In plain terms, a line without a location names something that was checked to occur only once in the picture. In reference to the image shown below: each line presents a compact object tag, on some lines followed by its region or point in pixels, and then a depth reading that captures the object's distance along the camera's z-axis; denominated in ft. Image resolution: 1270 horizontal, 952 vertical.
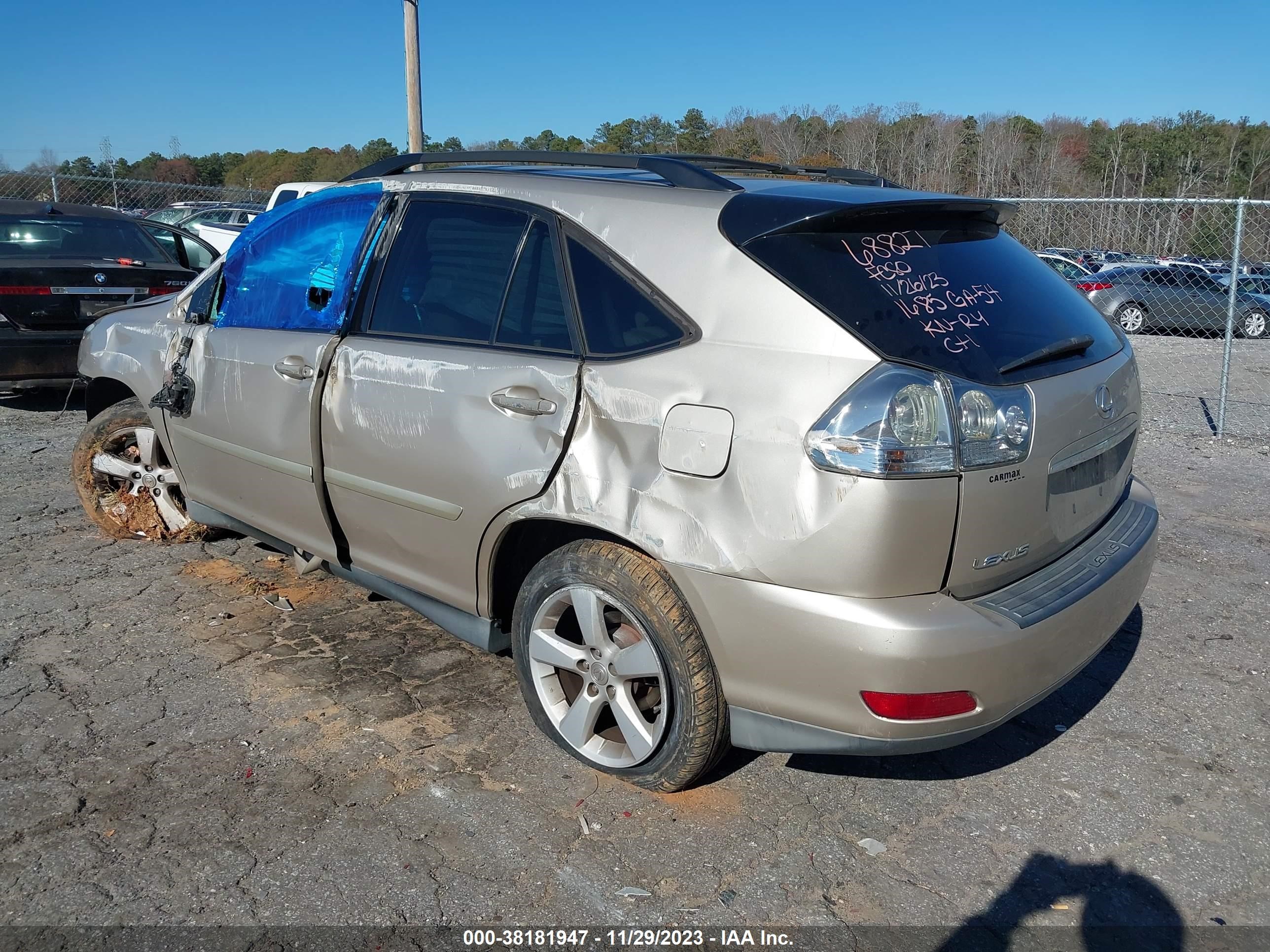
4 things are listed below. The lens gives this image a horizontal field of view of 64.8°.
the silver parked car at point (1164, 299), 51.78
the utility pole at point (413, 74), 33.88
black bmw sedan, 23.71
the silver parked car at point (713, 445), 7.82
